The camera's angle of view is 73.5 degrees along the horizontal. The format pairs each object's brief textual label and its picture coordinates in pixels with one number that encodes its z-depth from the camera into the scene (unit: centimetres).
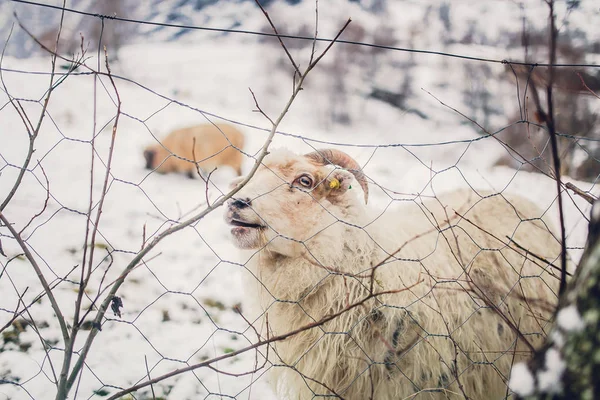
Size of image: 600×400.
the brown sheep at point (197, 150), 888
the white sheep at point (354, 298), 200
